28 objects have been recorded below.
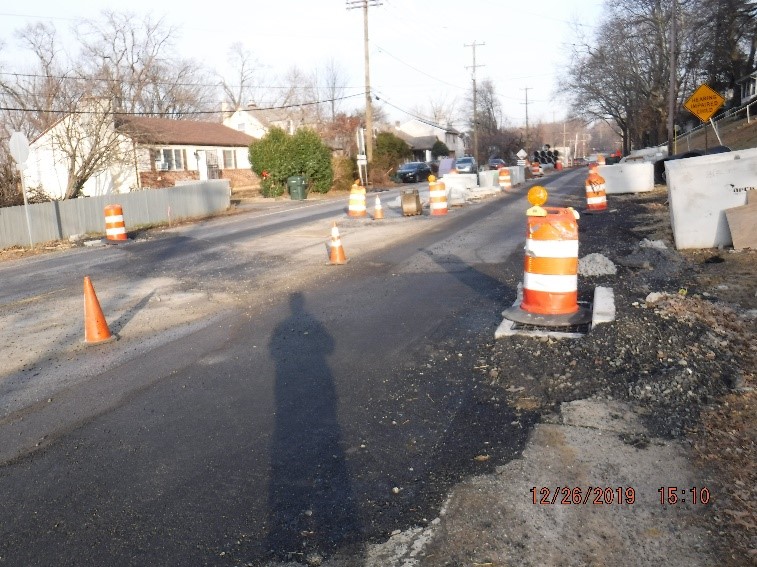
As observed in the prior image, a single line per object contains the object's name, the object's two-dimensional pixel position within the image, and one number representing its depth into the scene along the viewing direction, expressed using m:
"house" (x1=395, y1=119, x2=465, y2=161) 95.69
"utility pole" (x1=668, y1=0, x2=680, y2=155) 35.55
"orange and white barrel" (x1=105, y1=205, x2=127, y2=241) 18.62
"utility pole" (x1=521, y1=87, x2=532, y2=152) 99.38
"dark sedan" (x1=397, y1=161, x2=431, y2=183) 53.84
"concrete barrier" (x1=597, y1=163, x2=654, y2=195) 26.28
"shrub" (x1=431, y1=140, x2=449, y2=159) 92.38
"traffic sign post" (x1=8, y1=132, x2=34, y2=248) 17.90
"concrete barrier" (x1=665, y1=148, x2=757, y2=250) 10.86
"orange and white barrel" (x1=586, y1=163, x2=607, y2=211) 20.12
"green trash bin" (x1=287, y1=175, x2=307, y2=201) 37.50
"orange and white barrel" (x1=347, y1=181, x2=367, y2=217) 21.56
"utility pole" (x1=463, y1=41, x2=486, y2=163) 64.36
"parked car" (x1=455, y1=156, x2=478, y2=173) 54.84
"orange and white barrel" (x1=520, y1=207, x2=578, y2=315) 6.94
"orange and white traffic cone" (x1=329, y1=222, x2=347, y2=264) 12.56
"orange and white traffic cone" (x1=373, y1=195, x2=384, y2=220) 20.42
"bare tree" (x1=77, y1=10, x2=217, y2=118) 33.44
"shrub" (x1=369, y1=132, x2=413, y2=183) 50.03
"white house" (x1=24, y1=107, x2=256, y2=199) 27.80
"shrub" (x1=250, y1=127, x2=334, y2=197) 39.28
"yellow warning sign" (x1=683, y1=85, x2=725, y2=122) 26.30
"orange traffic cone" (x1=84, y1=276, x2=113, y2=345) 7.96
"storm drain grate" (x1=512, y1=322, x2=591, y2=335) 6.80
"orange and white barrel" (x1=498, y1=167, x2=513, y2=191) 34.61
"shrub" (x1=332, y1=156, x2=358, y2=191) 43.97
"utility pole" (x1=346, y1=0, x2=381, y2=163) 45.72
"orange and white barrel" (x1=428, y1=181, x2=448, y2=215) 21.64
